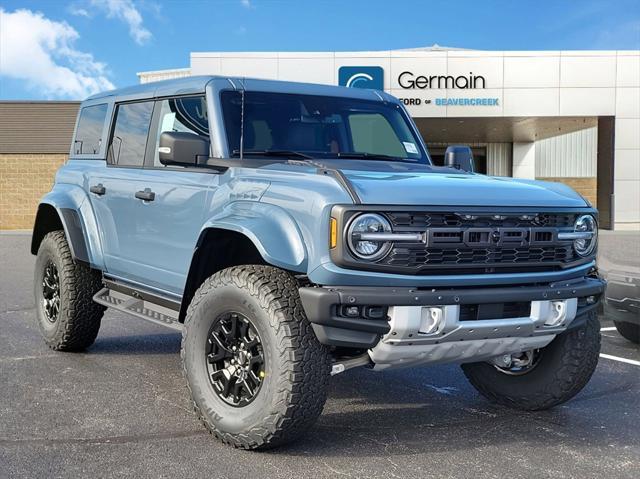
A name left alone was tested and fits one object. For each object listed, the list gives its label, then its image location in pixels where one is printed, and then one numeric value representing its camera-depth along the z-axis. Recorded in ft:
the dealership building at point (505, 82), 76.79
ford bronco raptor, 11.40
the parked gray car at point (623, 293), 20.08
